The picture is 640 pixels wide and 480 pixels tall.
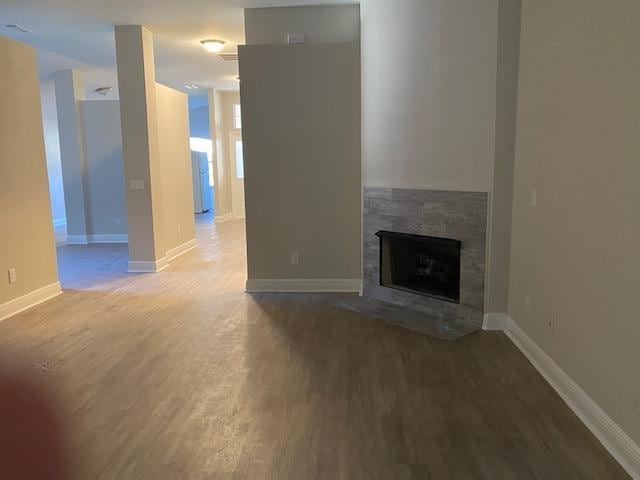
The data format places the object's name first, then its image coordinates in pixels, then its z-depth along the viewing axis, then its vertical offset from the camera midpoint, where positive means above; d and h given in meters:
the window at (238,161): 12.15 +0.22
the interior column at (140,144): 6.19 +0.35
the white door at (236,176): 12.09 -0.16
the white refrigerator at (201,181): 14.24 -0.34
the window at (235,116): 12.03 +1.32
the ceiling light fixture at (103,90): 10.26 +1.73
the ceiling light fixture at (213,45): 6.73 +1.74
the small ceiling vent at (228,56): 7.61 +1.79
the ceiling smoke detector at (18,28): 5.90 +1.79
